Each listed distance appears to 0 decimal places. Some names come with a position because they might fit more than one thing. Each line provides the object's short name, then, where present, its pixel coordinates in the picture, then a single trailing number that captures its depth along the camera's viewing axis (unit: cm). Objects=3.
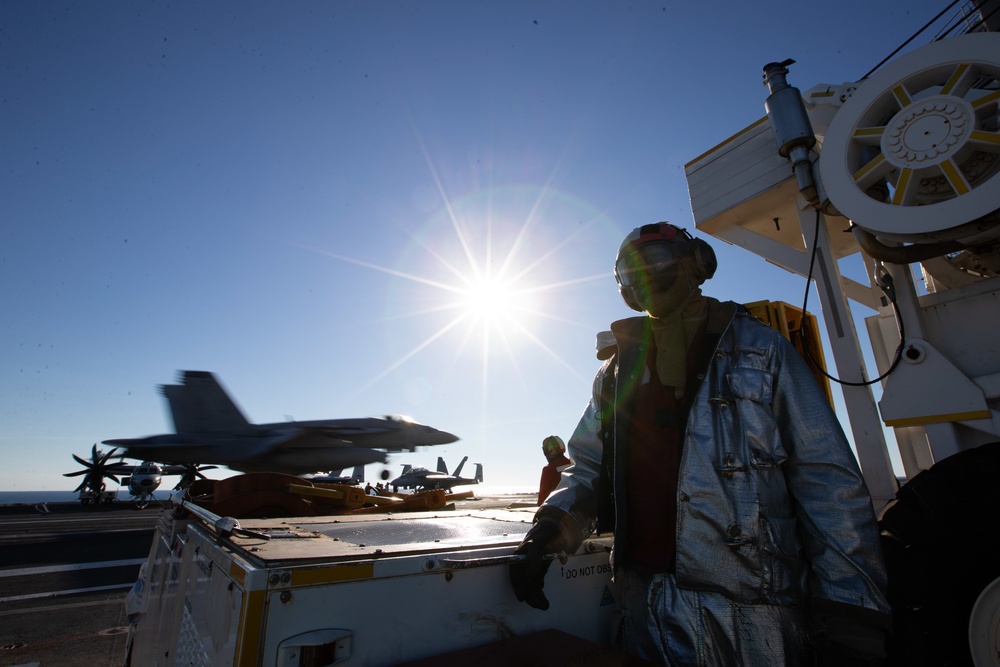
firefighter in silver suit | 160
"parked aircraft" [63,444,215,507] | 3192
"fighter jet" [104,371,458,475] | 1736
